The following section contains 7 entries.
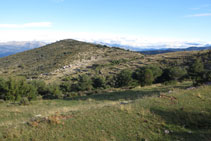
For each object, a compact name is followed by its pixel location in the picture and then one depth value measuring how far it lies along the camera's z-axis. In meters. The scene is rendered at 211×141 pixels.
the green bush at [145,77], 30.11
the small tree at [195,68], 30.23
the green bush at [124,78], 33.87
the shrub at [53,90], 28.21
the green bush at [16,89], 20.50
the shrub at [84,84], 32.65
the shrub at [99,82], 34.49
